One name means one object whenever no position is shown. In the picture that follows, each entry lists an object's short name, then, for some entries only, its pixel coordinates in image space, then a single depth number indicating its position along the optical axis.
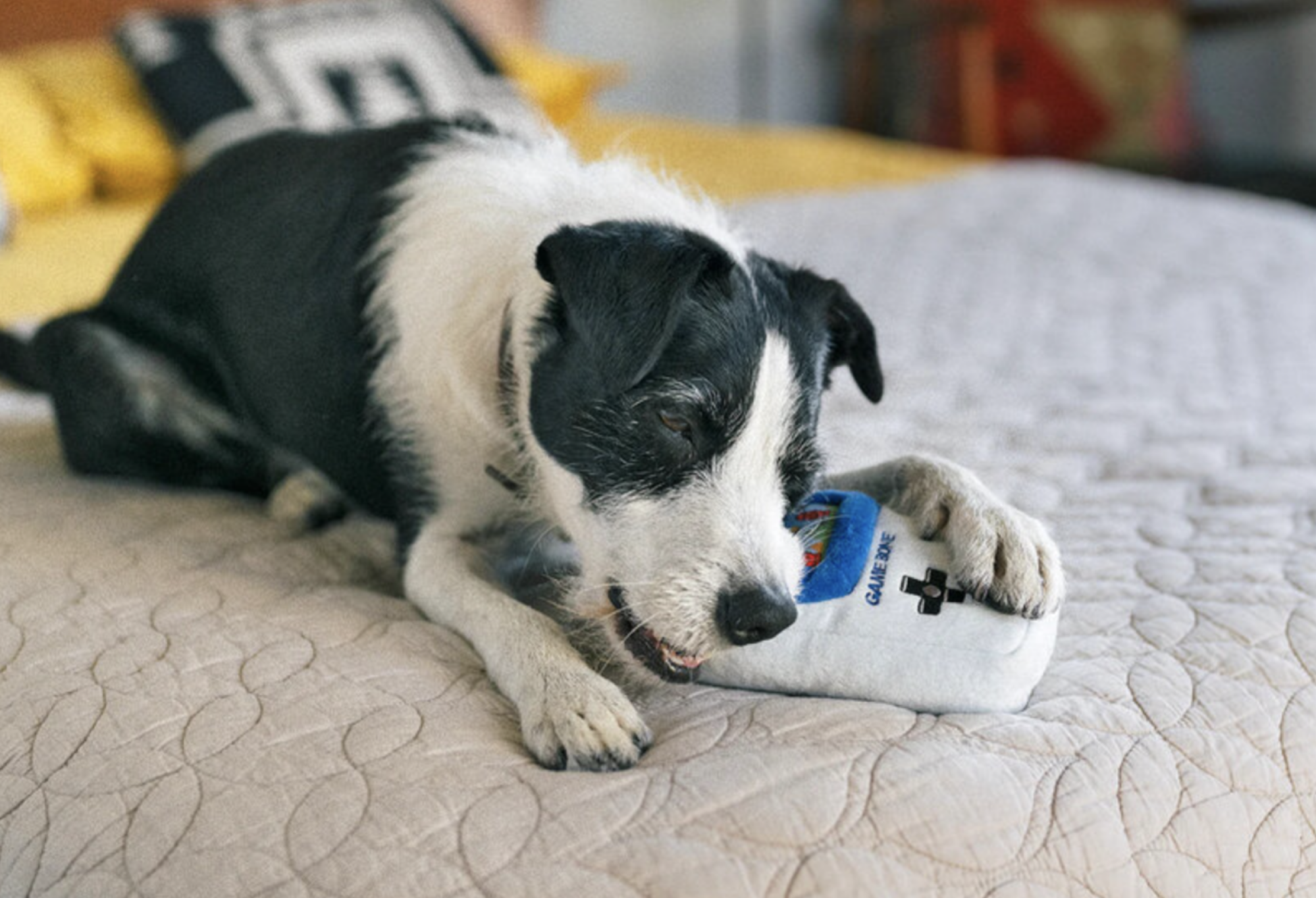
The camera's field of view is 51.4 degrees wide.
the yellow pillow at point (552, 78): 3.35
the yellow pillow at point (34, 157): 2.60
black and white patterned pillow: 2.75
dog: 1.13
